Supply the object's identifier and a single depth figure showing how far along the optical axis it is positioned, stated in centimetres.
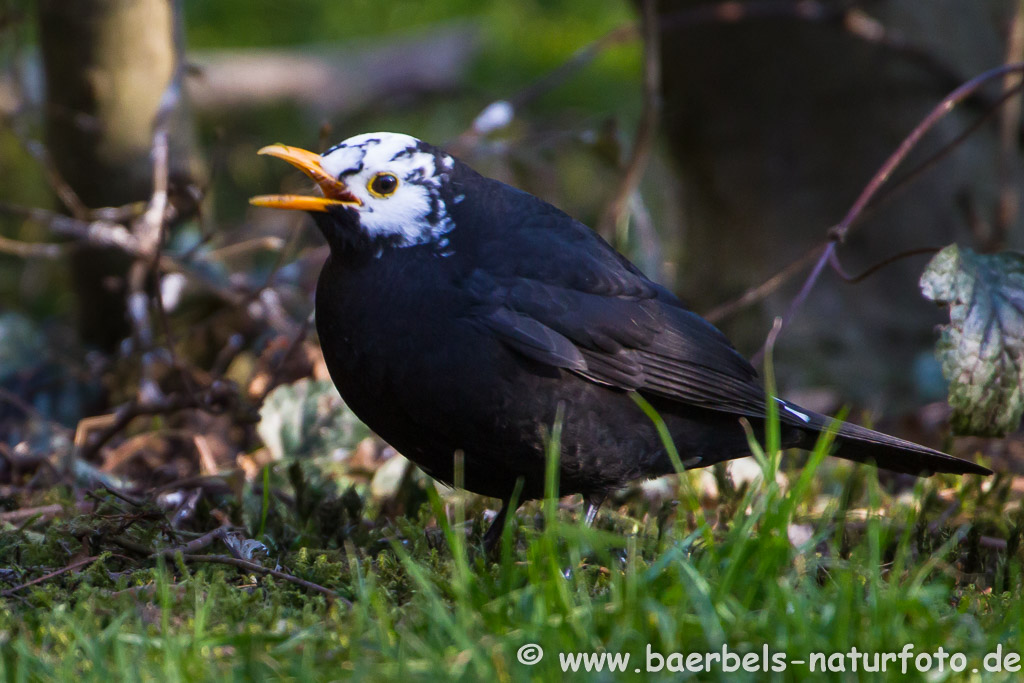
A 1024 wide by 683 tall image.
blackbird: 578
